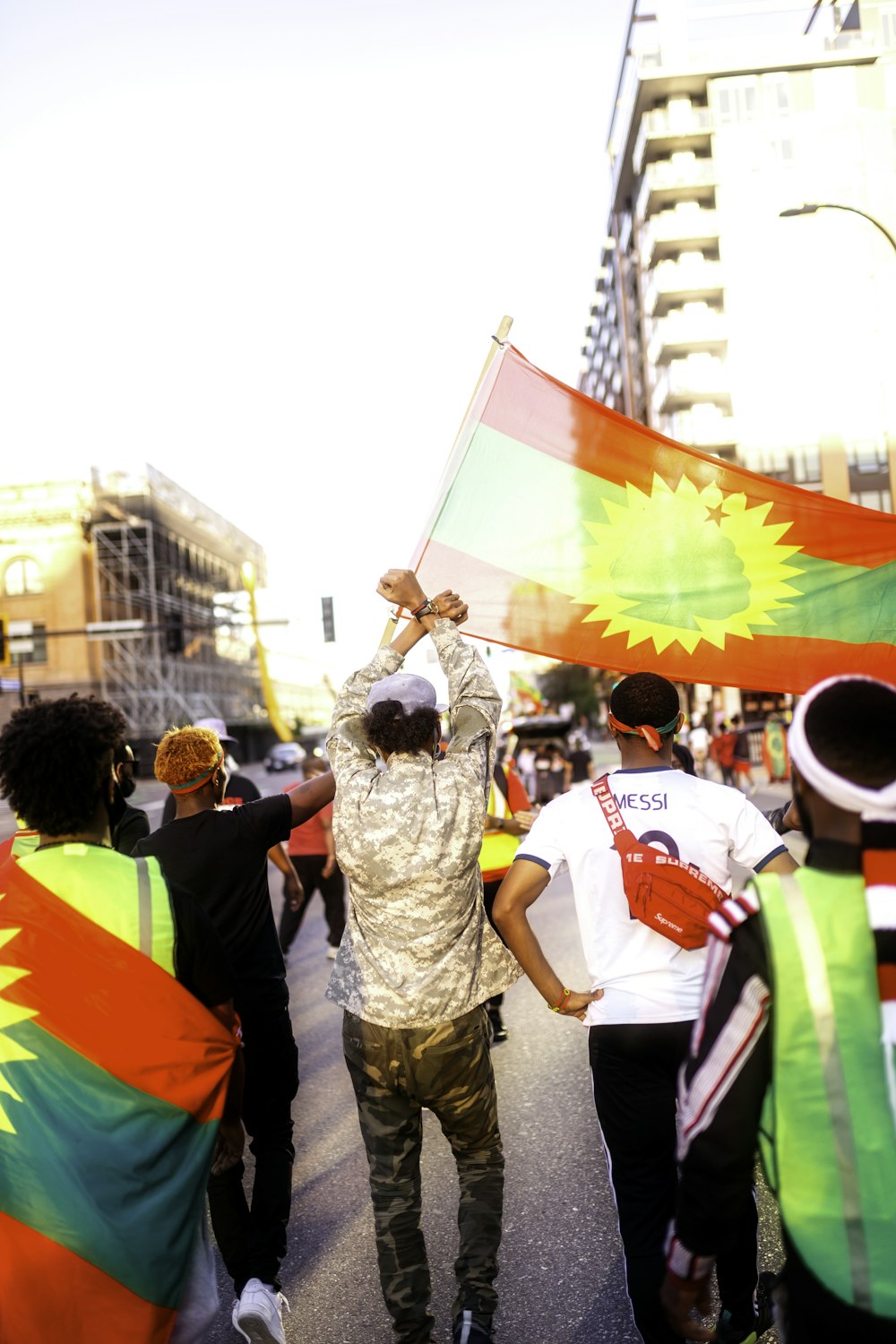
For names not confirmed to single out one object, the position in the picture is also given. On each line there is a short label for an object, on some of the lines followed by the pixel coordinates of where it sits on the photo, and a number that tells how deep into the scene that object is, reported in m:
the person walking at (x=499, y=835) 6.69
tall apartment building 50.91
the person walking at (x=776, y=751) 24.62
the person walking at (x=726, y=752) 23.12
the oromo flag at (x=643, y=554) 5.05
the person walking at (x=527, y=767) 24.80
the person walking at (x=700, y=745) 25.84
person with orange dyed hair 3.76
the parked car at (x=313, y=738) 53.66
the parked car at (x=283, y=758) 59.62
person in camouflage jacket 3.31
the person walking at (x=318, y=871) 9.36
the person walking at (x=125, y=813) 3.81
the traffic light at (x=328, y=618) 28.20
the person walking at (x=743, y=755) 23.23
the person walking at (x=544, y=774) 22.70
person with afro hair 2.58
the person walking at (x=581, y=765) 24.16
